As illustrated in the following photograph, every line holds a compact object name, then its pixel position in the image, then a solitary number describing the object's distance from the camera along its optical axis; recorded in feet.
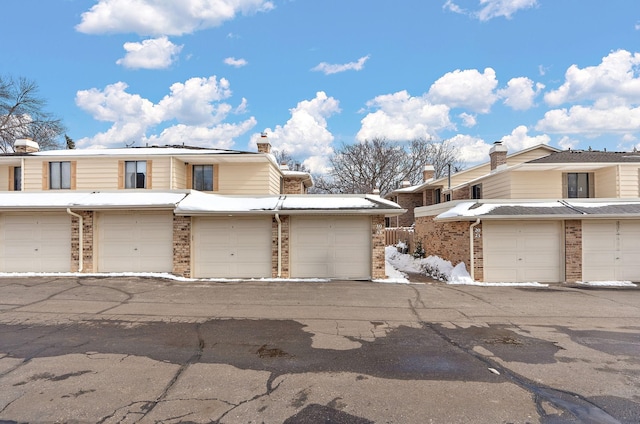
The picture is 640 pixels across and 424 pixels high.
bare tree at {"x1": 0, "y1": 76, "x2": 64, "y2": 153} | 91.45
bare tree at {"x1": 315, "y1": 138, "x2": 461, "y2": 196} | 136.26
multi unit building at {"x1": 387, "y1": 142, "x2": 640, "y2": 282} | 40.14
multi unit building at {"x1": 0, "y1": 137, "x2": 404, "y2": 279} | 40.32
